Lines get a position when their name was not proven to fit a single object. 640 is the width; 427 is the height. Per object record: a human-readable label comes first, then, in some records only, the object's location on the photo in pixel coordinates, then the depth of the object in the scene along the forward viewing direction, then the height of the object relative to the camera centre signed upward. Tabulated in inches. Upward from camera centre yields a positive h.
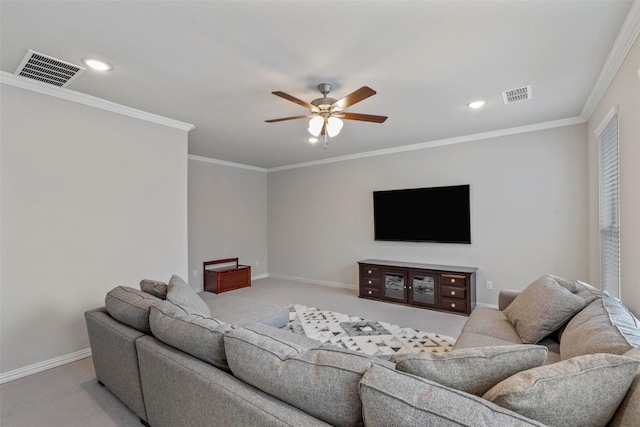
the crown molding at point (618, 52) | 71.5 +44.7
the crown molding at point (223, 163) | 222.2 +41.7
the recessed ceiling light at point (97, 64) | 91.8 +47.4
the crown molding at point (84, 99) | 102.6 +45.8
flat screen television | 181.3 -1.0
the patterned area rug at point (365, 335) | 123.0 -54.5
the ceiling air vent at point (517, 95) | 113.0 +45.7
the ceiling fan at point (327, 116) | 107.3 +35.5
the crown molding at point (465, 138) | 152.8 +43.8
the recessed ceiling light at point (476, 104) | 125.4 +45.6
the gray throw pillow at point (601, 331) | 53.4 -23.5
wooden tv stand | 164.6 -42.1
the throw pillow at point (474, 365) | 41.4 -21.4
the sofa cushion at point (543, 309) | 79.8 -27.1
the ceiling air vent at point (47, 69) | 91.0 +47.5
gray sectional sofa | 35.7 -24.0
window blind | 102.3 +3.3
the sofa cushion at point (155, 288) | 95.6 -23.6
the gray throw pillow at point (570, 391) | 35.2 -21.5
